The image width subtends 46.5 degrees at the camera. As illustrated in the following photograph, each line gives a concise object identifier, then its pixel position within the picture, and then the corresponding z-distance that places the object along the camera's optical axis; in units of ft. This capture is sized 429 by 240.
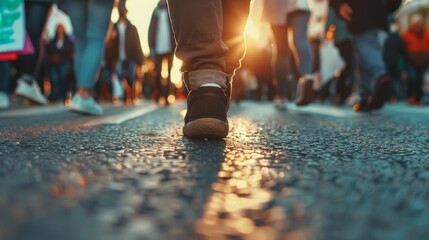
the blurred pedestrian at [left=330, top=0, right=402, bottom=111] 12.09
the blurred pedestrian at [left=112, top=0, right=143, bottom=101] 25.38
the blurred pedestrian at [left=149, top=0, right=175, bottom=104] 22.44
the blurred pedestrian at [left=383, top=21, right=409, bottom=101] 25.86
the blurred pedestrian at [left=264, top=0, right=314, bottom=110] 14.46
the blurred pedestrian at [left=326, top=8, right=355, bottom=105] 18.62
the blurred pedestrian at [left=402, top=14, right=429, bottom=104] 26.58
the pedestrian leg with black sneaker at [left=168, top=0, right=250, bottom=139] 5.04
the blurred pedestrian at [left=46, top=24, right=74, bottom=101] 27.04
